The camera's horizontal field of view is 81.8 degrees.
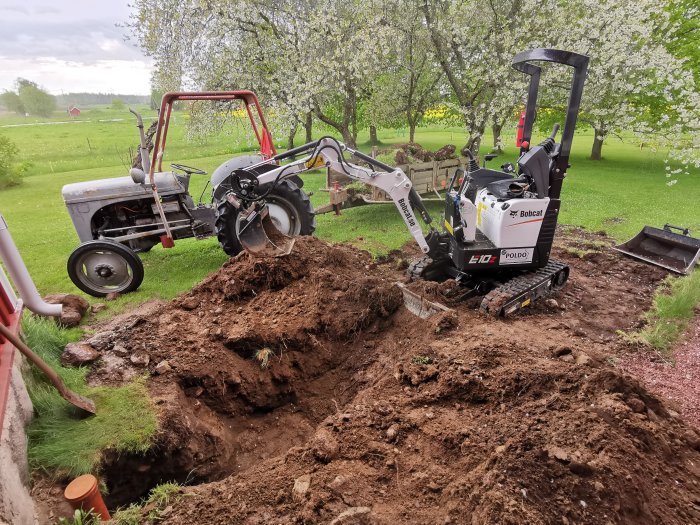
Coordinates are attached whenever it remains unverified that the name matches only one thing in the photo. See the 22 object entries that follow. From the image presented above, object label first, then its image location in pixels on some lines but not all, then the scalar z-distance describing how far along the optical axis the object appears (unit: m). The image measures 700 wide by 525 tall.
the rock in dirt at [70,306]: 5.24
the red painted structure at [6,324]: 2.83
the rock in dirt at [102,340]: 4.36
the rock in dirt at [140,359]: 4.08
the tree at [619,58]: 9.04
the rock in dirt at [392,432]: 3.02
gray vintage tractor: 6.11
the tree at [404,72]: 10.13
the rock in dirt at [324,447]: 2.90
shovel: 2.63
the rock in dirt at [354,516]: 2.34
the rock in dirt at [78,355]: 4.02
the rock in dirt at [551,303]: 5.38
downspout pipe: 3.53
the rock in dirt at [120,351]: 4.23
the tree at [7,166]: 15.37
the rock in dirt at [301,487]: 2.54
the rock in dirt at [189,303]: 5.29
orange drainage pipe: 2.47
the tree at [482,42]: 9.48
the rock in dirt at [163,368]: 3.96
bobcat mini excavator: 4.94
